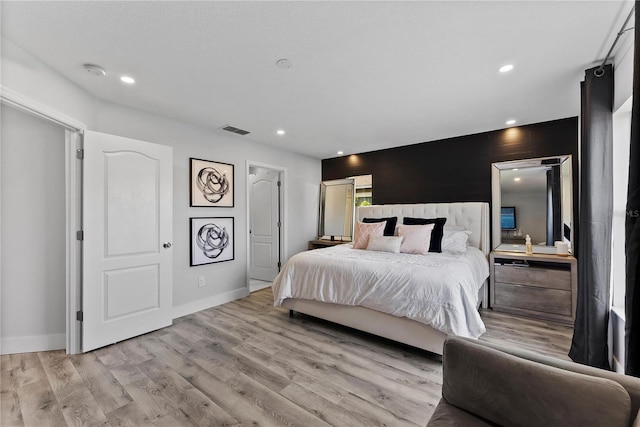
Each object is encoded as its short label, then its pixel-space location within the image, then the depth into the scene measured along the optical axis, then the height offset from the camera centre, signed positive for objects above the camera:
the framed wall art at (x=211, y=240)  3.53 -0.37
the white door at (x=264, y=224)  5.02 -0.21
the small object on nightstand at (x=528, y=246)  3.44 -0.42
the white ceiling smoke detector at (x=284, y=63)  2.06 +1.20
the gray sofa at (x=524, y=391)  0.86 -0.64
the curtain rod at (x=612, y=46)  1.60 +1.17
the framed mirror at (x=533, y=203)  3.37 +0.15
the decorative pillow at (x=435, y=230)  3.51 -0.22
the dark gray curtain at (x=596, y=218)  2.03 -0.03
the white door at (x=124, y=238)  2.52 -0.26
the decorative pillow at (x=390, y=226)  4.10 -0.19
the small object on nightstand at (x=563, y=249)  3.21 -0.42
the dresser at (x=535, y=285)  3.04 -0.86
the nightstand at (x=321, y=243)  5.11 -0.57
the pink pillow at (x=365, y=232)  3.85 -0.27
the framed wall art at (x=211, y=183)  3.54 +0.42
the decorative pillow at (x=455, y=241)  3.45 -0.36
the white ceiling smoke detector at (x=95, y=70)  2.14 +1.19
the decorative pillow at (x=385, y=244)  3.46 -0.40
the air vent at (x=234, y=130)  3.61 +1.18
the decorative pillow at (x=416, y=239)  3.41 -0.33
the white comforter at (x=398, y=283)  2.17 -0.67
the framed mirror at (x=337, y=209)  5.29 +0.10
